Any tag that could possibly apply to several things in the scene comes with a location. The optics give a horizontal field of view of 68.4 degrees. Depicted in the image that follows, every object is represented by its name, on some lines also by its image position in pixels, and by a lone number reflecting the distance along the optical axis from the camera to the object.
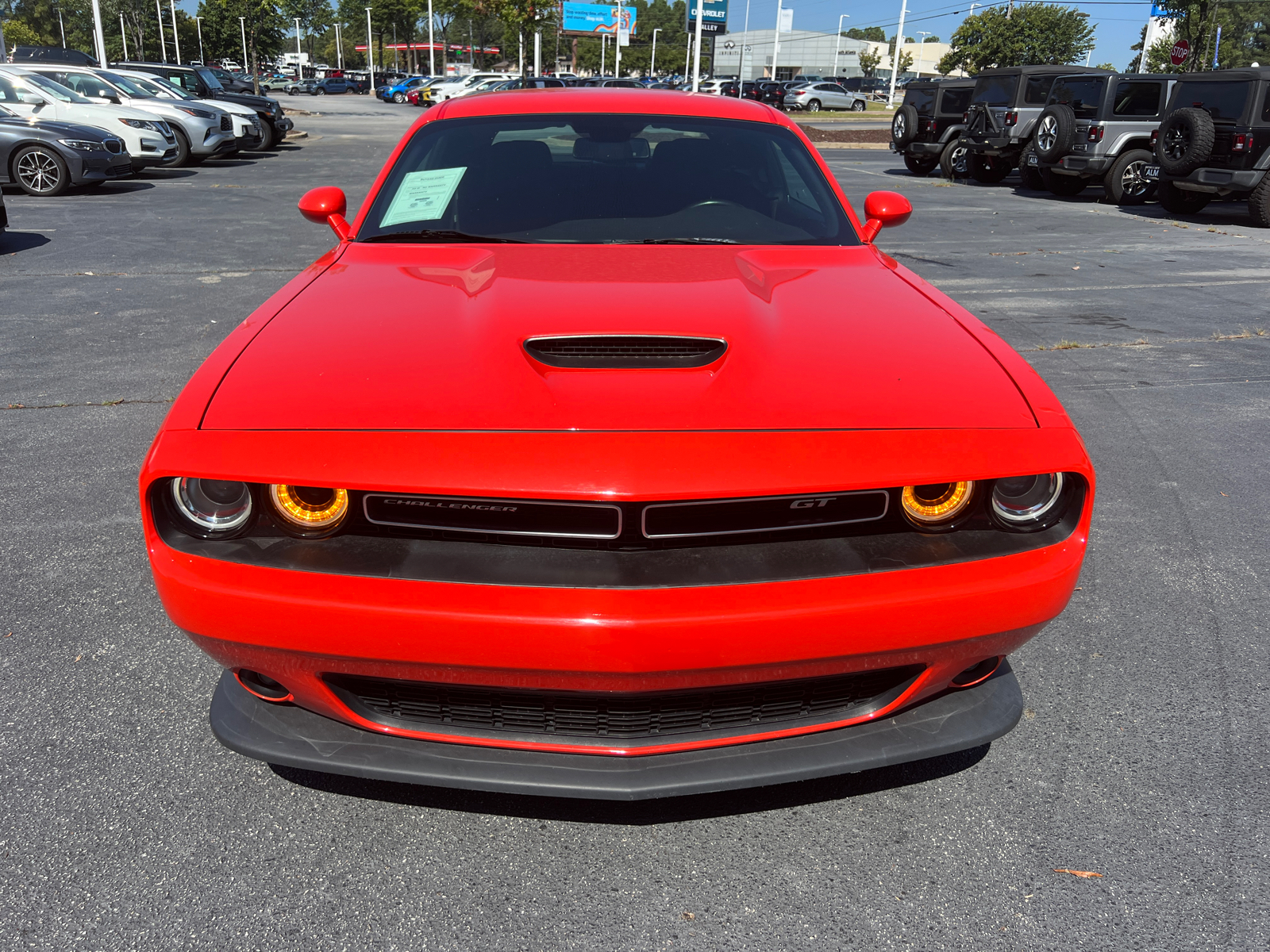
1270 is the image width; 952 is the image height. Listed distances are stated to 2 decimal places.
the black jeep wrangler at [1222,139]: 11.81
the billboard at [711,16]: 43.06
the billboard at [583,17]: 77.75
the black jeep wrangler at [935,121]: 18.17
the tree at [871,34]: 167.88
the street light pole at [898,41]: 50.46
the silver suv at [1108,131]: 14.26
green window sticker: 3.01
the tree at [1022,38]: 52.03
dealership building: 114.75
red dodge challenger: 1.66
